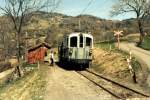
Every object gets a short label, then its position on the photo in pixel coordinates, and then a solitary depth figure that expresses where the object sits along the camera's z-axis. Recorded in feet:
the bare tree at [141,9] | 88.24
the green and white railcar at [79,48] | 46.63
